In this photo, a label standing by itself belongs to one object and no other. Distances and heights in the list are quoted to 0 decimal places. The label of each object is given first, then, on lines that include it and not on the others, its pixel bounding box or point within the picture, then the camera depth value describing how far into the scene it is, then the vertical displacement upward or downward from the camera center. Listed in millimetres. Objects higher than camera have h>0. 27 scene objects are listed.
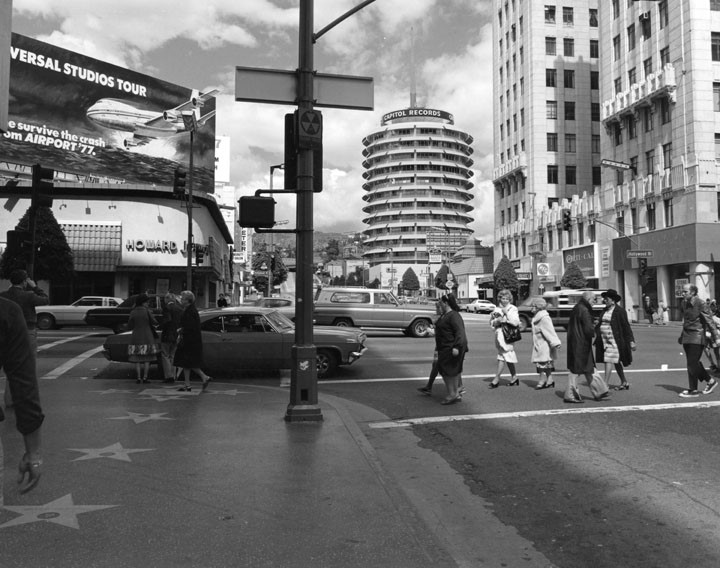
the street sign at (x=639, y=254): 37219 +2648
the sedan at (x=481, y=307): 58938 -833
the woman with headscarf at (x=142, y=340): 11891 -772
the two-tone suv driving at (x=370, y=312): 23297 -479
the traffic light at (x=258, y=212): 7859 +1126
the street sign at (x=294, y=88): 7844 +2791
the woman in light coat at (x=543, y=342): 10891 -782
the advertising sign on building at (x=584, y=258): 50812 +3432
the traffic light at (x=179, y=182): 23312 +4515
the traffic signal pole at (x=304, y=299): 7859 +5
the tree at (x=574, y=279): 48925 +1542
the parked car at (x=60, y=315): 26141 -612
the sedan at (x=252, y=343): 12773 -917
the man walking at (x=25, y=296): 8208 +67
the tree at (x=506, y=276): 60656 +2219
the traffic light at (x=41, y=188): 12688 +2374
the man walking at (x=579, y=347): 9812 -788
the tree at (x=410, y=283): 113062 +2927
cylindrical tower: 142875 +28099
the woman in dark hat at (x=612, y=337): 10773 -695
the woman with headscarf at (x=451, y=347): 9766 -770
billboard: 41822 +13283
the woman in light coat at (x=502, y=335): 11539 -669
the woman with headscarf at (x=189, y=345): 10758 -792
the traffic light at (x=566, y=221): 37666 +4773
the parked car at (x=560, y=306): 27812 -371
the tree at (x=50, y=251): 30955 +2562
